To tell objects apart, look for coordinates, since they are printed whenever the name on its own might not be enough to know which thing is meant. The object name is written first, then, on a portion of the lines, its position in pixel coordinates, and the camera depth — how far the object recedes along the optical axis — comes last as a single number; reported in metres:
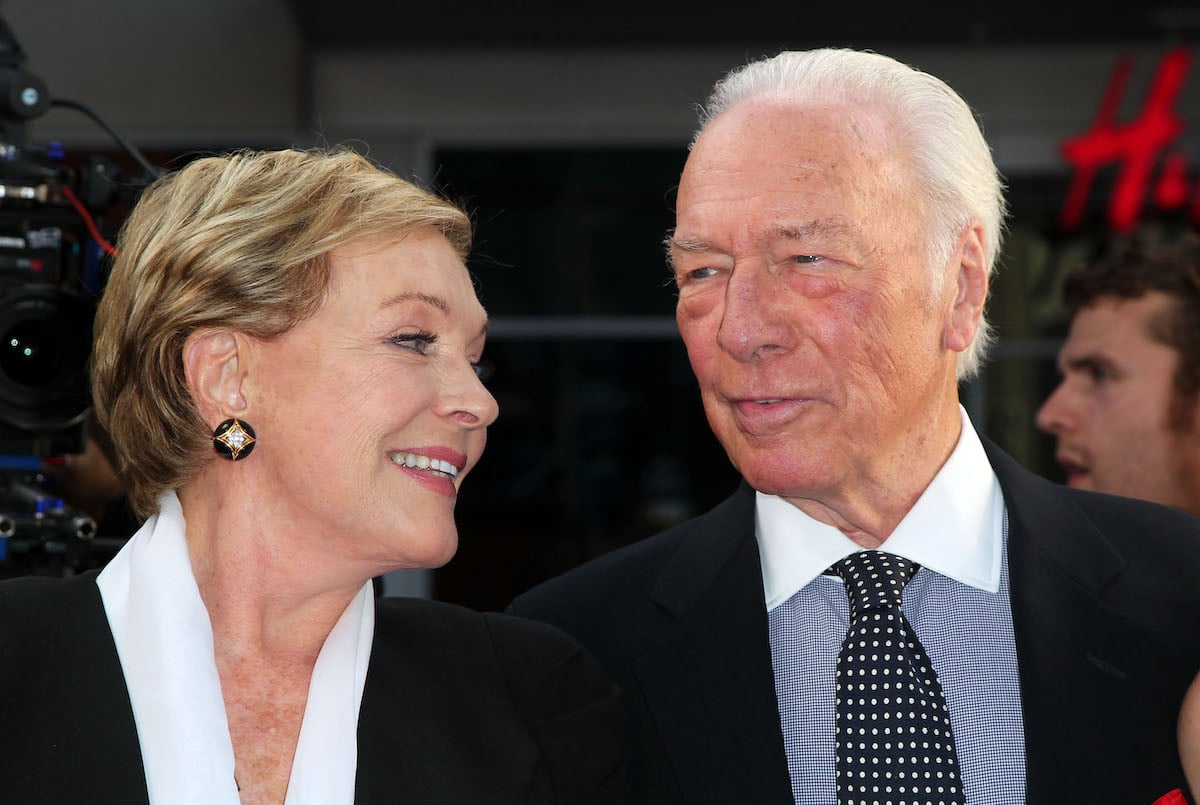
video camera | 2.91
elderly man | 2.71
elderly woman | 2.72
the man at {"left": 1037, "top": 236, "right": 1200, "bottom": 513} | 3.27
